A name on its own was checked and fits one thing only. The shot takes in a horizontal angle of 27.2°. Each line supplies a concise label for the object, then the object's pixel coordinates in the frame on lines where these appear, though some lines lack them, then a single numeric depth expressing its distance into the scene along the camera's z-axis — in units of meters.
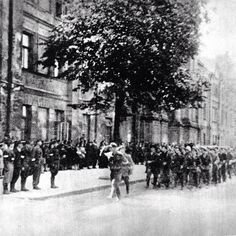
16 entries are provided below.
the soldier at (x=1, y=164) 16.21
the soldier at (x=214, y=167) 19.80
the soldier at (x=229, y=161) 22.76
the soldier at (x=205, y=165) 18.83
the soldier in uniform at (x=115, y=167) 13.85
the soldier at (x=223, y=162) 21.48
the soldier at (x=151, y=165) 17.70
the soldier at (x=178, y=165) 18.05
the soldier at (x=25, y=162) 14.55
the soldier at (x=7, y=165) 13.87
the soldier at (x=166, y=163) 17.69
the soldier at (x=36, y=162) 14.93
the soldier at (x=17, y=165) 14.33
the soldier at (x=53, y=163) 15.57
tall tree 17.23
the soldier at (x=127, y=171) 15.21
